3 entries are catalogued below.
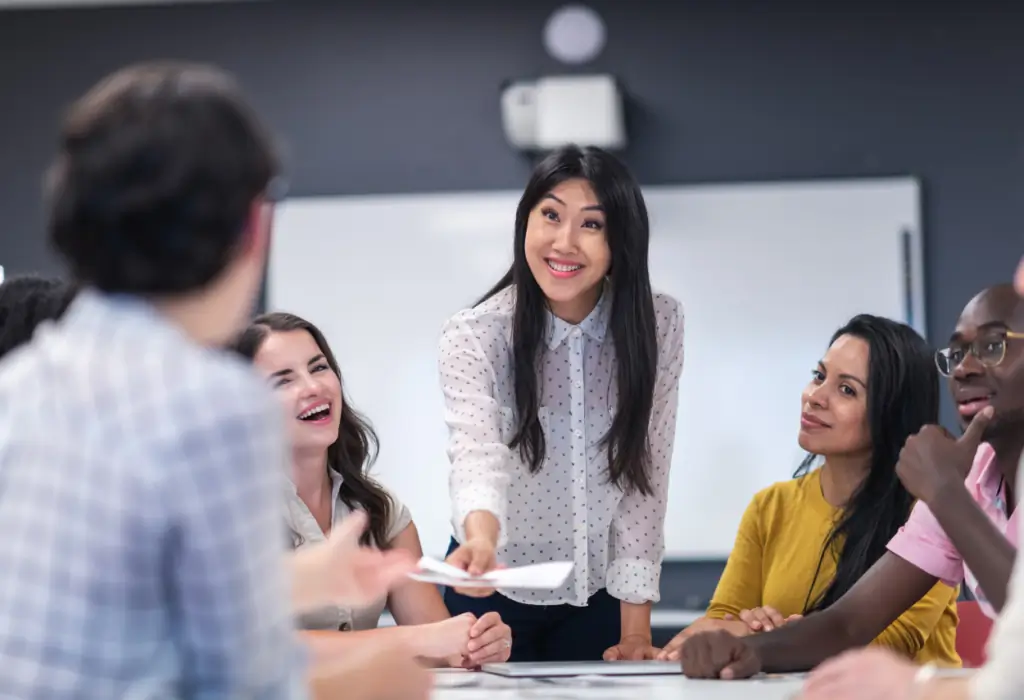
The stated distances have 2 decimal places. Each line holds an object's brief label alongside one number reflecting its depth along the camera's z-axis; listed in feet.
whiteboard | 15.87
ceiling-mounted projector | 15.52
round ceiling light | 16.62
